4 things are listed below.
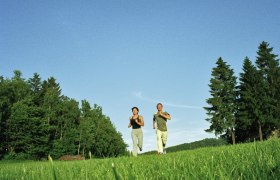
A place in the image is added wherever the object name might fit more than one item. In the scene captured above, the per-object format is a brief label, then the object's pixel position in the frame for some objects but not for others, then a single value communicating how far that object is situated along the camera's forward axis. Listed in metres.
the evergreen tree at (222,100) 61.12
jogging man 15.56
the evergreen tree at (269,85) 56.88
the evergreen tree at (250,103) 57.70
